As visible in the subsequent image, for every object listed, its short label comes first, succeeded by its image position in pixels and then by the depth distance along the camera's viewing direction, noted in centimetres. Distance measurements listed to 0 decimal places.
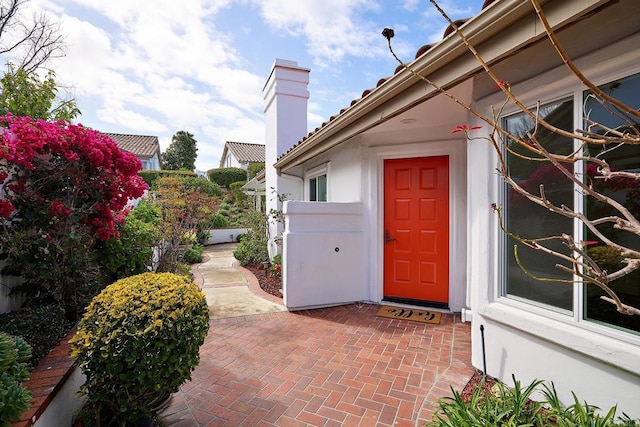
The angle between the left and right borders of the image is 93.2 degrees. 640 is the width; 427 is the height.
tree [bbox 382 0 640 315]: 239
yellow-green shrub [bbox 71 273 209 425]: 237
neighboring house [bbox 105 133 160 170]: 3184
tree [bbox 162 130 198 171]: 4194
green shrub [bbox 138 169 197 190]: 2352
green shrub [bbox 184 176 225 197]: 1998
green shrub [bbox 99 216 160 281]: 470
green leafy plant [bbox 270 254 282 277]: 847
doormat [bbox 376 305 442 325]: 527
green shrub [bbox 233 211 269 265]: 1044
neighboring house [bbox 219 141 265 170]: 3253
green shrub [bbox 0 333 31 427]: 173
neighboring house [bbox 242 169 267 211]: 1380
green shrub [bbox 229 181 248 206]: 2045
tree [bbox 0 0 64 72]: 1142
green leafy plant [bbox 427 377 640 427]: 220
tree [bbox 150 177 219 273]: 728
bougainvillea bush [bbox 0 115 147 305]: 336
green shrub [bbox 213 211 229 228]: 1869
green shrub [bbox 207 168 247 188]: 2786
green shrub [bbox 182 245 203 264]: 1104
